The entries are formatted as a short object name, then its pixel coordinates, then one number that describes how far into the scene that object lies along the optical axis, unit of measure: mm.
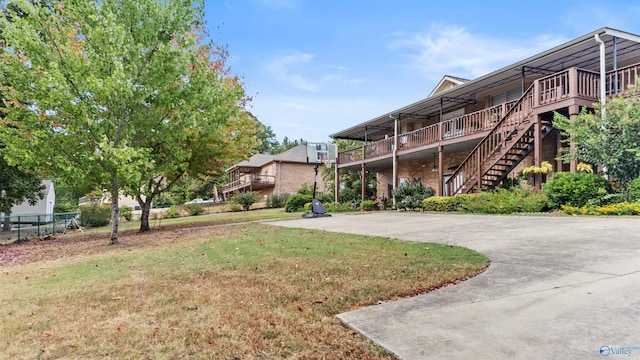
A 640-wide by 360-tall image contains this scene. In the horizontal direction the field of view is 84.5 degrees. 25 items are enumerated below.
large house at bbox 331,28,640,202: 11398
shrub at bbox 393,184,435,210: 17094
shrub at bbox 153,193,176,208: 42997
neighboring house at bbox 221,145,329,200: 38375
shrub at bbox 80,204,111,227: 21391
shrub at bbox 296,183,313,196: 31686
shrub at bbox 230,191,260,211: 30922
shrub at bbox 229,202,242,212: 31625
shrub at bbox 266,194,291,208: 33031
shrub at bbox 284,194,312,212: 25672
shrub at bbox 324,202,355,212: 21484
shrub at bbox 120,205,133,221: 27353
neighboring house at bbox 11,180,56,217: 32469
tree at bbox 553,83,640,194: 9258
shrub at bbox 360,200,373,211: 20578
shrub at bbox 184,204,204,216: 31312
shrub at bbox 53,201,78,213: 33719
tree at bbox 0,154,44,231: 17359
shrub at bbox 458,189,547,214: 11211
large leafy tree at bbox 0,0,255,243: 8547
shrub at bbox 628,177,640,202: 9164
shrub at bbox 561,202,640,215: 8903
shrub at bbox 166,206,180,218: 30297
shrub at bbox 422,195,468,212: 13844
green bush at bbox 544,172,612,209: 9938
